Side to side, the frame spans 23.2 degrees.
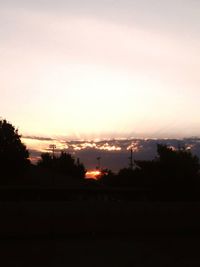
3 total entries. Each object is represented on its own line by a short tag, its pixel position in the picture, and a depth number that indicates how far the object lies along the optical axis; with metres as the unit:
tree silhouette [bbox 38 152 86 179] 97.69
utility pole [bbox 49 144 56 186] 53.93
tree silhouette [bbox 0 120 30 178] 55.44
